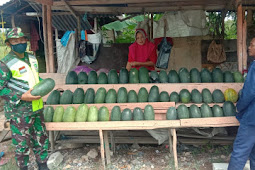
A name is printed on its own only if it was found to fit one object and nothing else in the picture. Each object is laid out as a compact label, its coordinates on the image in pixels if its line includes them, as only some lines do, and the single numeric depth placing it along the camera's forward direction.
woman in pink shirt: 4.93
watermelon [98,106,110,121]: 3.76
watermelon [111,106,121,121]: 3.76
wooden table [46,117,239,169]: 3.57
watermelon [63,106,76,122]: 3.77
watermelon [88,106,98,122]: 3.76
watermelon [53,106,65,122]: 3.81
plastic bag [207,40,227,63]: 7.25
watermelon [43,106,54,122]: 3.82
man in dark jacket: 2.84
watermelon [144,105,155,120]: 3.72
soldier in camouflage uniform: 3.06
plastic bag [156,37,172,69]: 6.34
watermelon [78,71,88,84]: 4.40
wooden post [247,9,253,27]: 7.46
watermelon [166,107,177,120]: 3.71
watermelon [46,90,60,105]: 4.13
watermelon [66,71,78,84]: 4.36
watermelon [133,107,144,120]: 3.73
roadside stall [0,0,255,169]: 3.66
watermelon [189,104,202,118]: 3.70
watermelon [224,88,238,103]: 3.89
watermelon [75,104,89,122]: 3.75
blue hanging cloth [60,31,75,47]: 7.06
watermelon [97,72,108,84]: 4.34
